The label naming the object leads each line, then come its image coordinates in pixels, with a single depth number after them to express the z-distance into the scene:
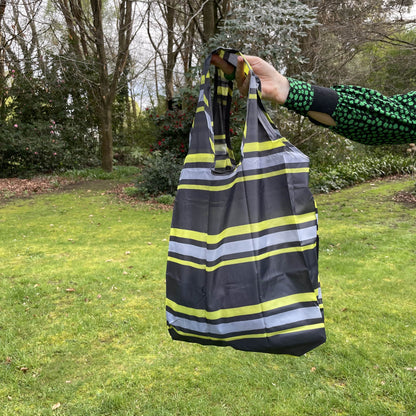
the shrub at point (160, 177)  8.83
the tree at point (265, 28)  7.38
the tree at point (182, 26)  8.98
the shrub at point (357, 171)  9.98
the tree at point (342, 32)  8.22
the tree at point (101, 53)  10.81
